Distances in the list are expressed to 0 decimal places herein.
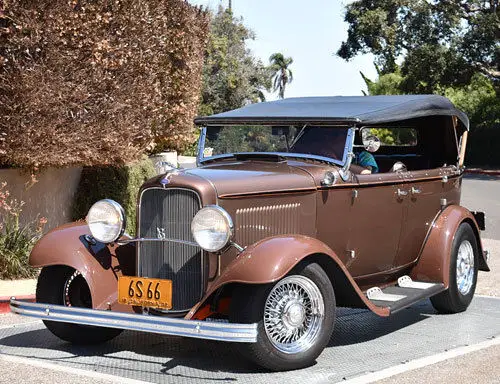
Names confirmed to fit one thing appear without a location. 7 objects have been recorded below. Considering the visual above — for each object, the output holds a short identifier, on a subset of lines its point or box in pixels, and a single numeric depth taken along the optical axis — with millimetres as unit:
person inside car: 7812
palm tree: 90625
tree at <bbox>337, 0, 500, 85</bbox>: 36375
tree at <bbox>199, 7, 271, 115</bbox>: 43906
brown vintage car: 6512
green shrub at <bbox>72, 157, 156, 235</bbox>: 13648
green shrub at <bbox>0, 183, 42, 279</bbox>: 11125
